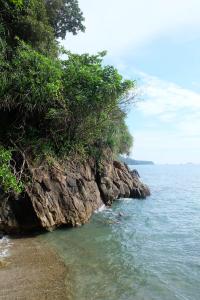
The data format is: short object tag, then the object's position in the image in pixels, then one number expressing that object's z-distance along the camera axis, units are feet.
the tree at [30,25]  55.57
